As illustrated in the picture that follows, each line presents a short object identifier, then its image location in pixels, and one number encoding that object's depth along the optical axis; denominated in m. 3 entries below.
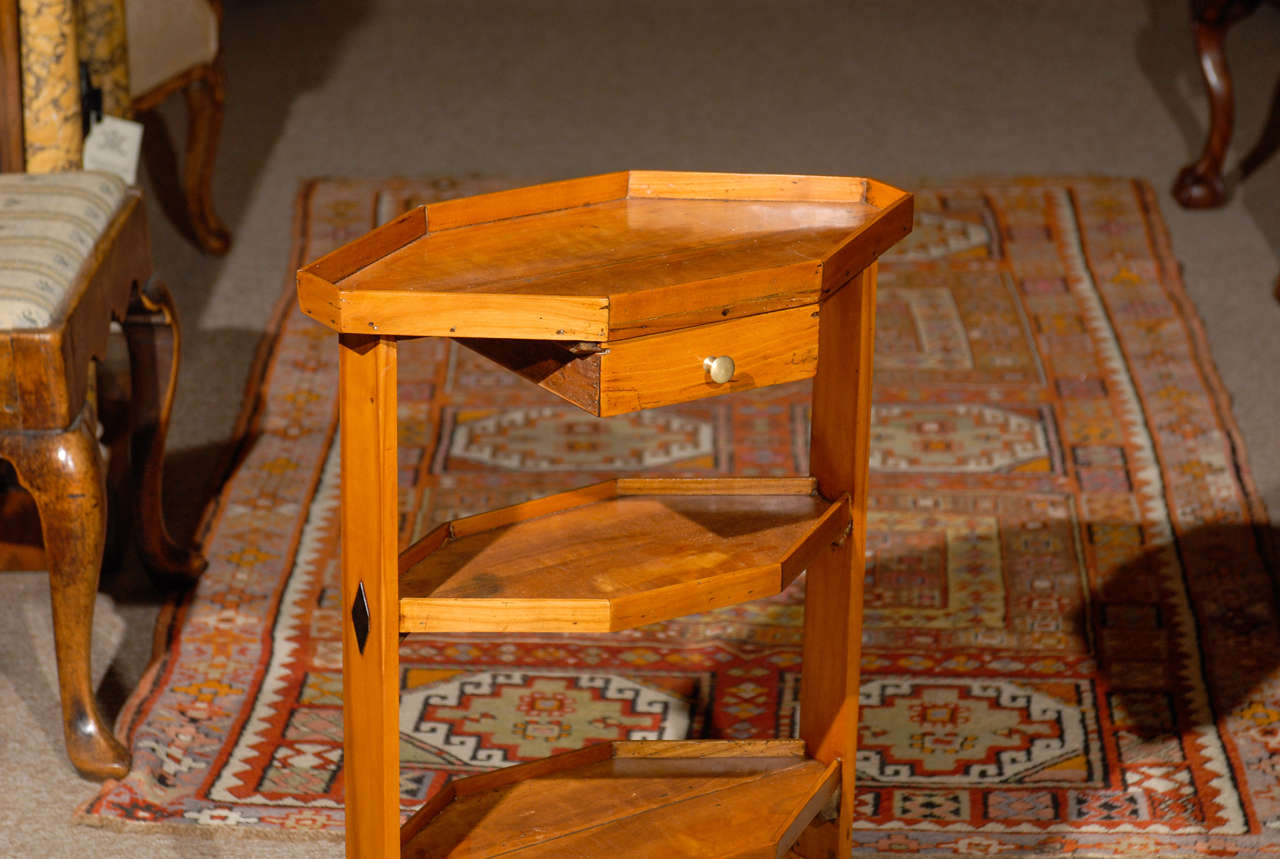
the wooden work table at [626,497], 2.77
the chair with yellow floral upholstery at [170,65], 6.59
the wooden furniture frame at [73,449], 4.17
